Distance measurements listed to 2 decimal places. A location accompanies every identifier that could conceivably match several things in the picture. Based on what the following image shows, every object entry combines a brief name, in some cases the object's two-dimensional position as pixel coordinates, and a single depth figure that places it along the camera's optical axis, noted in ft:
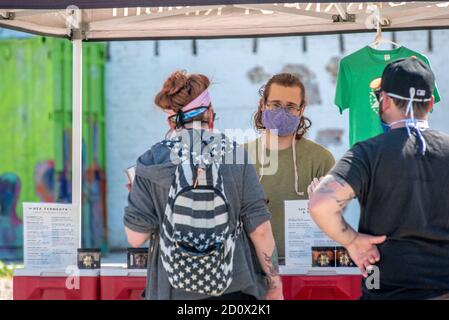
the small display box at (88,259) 23.62
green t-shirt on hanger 28.70
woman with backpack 18.76
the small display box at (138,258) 23.20
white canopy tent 27.42
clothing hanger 27.91
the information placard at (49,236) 23.84
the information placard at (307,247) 22.99
